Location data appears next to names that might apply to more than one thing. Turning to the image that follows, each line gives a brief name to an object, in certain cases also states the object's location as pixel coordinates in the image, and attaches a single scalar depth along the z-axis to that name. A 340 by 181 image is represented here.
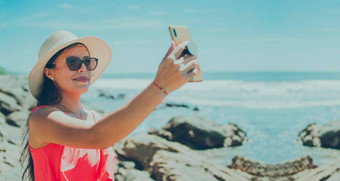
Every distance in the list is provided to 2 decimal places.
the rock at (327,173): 4.71
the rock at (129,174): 5.01
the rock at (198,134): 8.88
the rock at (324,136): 8.99
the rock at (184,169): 4.78
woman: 1.53
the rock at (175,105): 21.08
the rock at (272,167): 5.84
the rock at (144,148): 5.99
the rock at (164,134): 8.81
